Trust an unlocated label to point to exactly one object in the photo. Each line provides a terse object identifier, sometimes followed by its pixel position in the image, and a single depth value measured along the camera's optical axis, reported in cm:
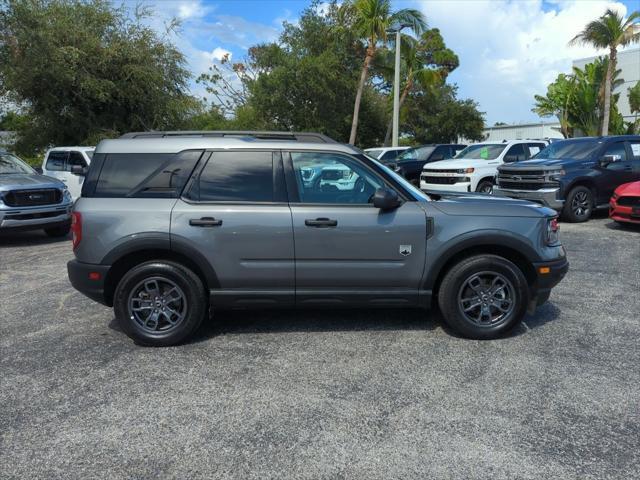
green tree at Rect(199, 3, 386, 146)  2514
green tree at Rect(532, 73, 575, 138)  3634
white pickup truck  1314
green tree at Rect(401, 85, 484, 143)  4311
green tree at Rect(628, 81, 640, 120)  3850
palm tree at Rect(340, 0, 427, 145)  2192
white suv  1276
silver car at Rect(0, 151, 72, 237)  931
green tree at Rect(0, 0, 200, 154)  1702
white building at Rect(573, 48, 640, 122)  4388
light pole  2211
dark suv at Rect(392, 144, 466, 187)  1647
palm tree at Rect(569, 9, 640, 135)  2567
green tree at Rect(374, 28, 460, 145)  2672
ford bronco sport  439
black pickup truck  1083
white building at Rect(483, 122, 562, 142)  5378
